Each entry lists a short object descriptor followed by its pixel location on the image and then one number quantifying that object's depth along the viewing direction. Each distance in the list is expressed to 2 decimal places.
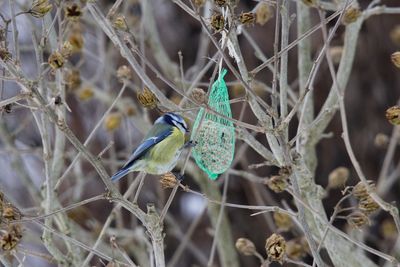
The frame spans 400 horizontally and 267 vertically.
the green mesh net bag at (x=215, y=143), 5.14
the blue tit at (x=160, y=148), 5.22
